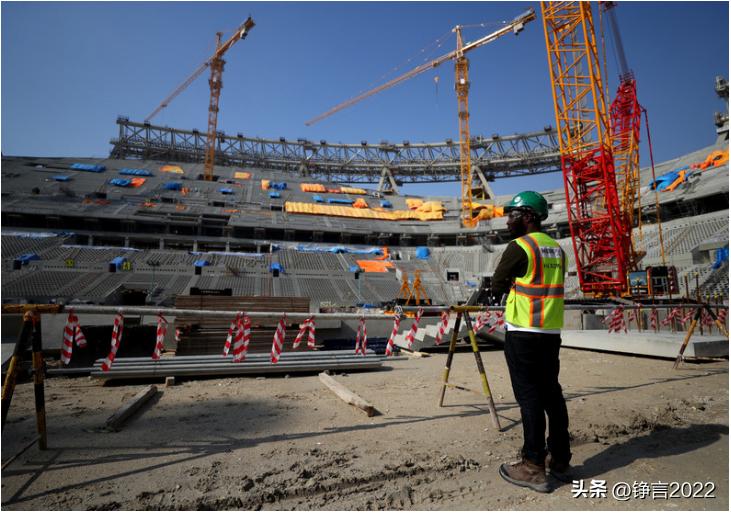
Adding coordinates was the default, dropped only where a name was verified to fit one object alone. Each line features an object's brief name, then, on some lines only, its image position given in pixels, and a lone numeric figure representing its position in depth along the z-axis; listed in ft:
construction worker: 8.98
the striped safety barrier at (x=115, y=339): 16.49
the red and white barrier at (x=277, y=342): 18.92
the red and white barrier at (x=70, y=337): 15.59
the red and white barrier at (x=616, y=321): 34.89
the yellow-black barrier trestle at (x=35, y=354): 10.03
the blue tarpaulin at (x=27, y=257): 85.46
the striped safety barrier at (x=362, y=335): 19.79
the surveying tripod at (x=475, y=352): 12.57
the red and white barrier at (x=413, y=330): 19.46
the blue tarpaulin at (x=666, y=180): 122.01
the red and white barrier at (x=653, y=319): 45.14
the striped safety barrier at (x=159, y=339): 18.10
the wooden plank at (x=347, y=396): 14.28
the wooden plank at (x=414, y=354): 36.94
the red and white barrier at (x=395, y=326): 16.54
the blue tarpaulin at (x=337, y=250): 124.26
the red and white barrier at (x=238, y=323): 15.61
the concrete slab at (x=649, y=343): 28.94
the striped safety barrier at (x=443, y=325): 19.83
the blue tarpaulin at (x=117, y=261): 89.56
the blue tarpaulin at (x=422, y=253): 130.52
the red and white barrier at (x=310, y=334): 20.71
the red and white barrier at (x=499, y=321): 22.58
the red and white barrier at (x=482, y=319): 23.86
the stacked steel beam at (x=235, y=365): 21.99
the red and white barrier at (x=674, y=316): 40.43
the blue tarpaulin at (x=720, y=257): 70.33
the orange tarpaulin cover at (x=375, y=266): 109.04
